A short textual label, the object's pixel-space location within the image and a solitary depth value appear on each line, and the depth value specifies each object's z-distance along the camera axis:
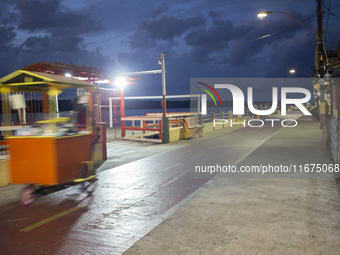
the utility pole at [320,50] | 15.46
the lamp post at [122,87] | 15.46
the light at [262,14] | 14.57
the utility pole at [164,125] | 14.63
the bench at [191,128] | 16.17
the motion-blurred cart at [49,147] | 5.57
